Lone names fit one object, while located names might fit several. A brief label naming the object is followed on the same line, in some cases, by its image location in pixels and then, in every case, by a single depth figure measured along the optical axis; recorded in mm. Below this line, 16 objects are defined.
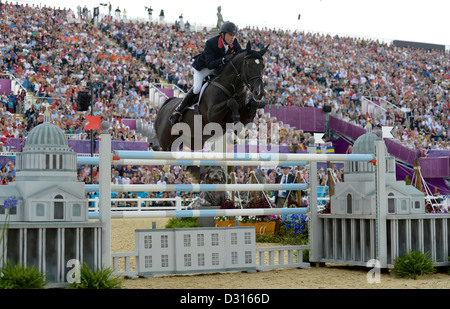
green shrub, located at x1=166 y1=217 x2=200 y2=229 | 23970
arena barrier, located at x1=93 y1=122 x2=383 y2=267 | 11297
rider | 16719
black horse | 15672
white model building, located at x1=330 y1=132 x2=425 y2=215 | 13648
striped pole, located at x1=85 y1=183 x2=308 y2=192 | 12391
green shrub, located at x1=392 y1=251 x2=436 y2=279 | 12836
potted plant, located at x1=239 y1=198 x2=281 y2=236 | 23812
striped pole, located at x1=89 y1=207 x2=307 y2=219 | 12109
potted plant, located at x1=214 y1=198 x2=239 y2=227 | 22469
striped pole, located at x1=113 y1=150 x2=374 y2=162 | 11602
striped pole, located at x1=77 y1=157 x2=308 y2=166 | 11570
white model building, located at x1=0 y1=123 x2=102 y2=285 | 10641
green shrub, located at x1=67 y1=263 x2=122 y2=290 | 10367
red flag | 12844
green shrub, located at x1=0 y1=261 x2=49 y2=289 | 9695
